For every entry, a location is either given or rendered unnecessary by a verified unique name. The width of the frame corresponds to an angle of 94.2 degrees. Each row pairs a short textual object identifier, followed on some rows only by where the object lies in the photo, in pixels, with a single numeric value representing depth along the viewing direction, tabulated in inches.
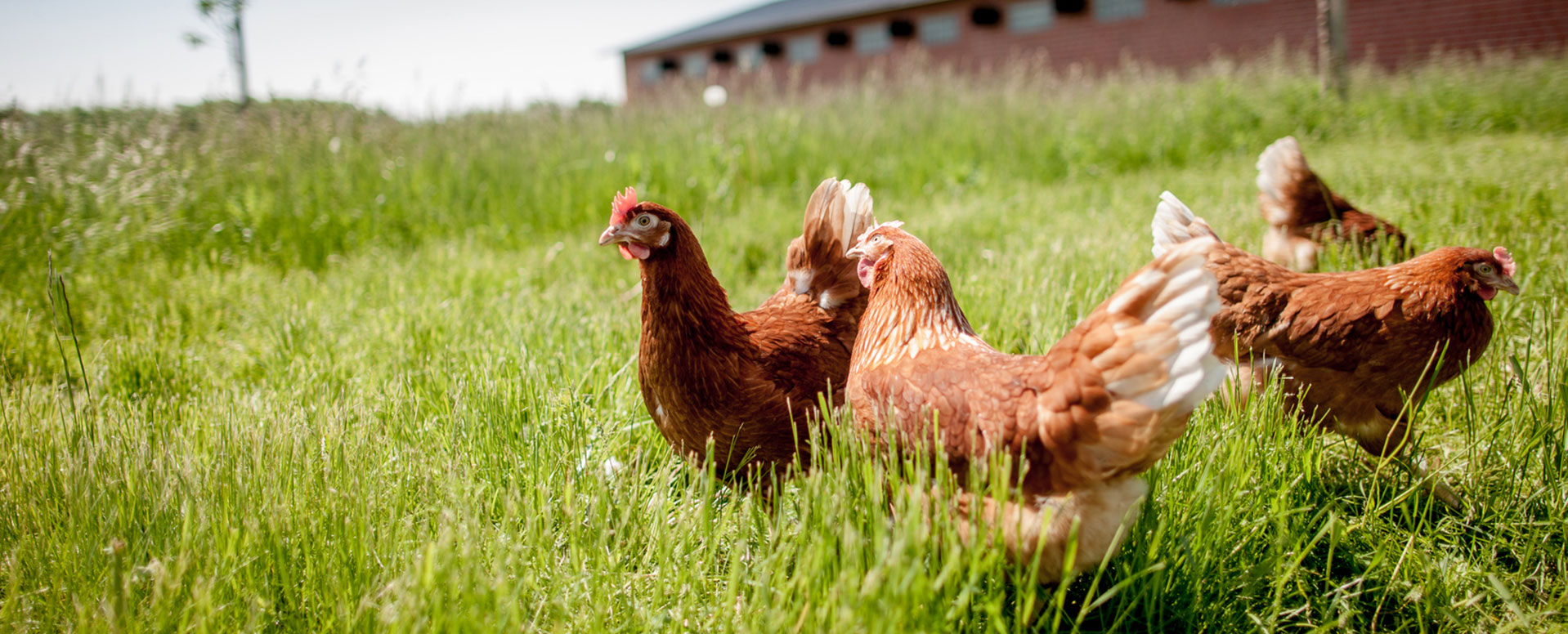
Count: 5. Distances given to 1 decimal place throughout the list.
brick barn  559.2
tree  393.1
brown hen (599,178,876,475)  83.9
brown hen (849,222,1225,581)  54.8
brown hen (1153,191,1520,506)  91.0
